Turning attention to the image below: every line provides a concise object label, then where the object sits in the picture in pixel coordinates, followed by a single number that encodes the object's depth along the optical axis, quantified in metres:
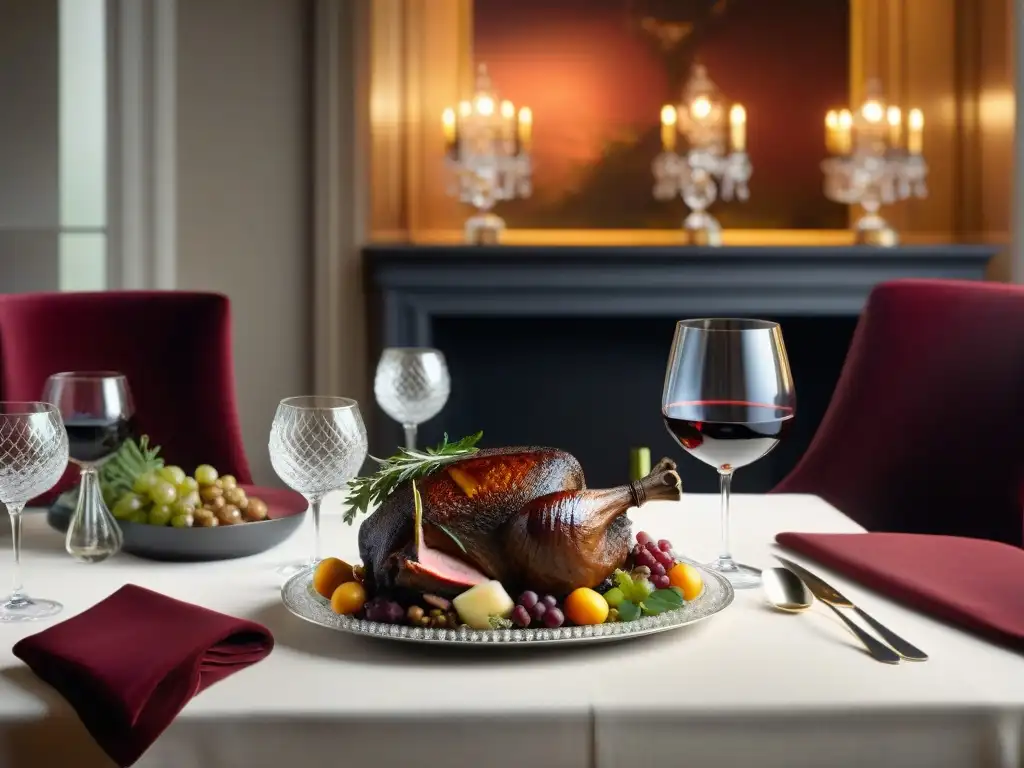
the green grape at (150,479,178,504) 1.18
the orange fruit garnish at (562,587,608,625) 0.88
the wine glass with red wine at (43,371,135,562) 1.15
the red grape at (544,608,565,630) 0.87
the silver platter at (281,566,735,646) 0.85
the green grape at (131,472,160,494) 1.20
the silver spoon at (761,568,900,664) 1.00
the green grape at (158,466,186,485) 1.22
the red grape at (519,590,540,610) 0.88
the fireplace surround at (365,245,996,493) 3.41
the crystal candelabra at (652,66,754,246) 3.55
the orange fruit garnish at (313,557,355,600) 0.97
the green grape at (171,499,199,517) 1.17
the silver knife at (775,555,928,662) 0.88
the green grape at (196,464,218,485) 1.23
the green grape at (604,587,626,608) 0.91
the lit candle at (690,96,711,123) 3.55
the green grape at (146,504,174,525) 1.18
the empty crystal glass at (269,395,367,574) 1.10
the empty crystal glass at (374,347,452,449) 1.66
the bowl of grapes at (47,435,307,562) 1.15
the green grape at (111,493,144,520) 1.19
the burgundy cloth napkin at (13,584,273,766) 0.76
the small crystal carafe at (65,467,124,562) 1.15
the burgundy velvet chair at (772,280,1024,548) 1.85
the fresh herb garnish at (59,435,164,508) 1.27
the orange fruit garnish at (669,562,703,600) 0.97
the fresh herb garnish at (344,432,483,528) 0.98
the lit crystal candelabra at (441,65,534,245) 3.48
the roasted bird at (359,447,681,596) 0.90
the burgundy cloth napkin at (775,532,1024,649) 0.95
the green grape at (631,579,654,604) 0.92
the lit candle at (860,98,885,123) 3.56
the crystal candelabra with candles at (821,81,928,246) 3.54
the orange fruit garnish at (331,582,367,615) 0.91
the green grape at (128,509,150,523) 1.19
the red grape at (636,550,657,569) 0.97
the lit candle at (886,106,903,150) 3.59
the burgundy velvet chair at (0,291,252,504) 2.06
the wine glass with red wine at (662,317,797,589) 1.04
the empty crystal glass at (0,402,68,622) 0.99
